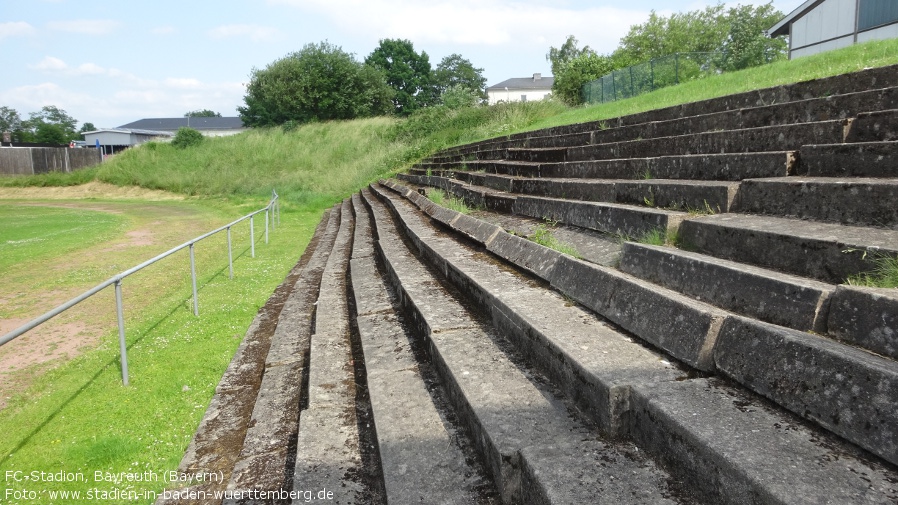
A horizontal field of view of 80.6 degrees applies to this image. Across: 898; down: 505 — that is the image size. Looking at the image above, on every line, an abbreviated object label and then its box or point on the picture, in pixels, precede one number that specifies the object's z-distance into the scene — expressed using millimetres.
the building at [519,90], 81125
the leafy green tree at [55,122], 104188
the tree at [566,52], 79438
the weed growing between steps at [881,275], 1784
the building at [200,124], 81638
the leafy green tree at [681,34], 56656
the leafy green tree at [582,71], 33003
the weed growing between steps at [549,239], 3720
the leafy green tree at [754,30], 29247
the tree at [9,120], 113812
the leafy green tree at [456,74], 93600
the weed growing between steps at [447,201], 6828
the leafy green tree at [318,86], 40875
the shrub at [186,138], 35969
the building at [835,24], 15364
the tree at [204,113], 122588
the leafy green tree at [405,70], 74781
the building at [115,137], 65750
